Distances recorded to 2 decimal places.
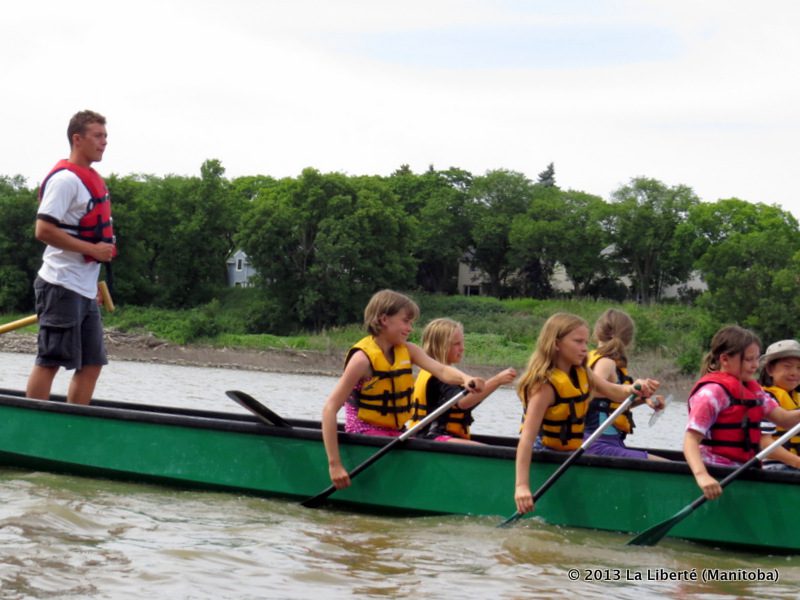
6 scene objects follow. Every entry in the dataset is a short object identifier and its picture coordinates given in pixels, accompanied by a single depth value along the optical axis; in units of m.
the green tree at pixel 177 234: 55.44
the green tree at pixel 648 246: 62.81
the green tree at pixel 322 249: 50.88
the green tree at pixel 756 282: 43.12
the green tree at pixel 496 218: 66.50
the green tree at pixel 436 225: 65.25
